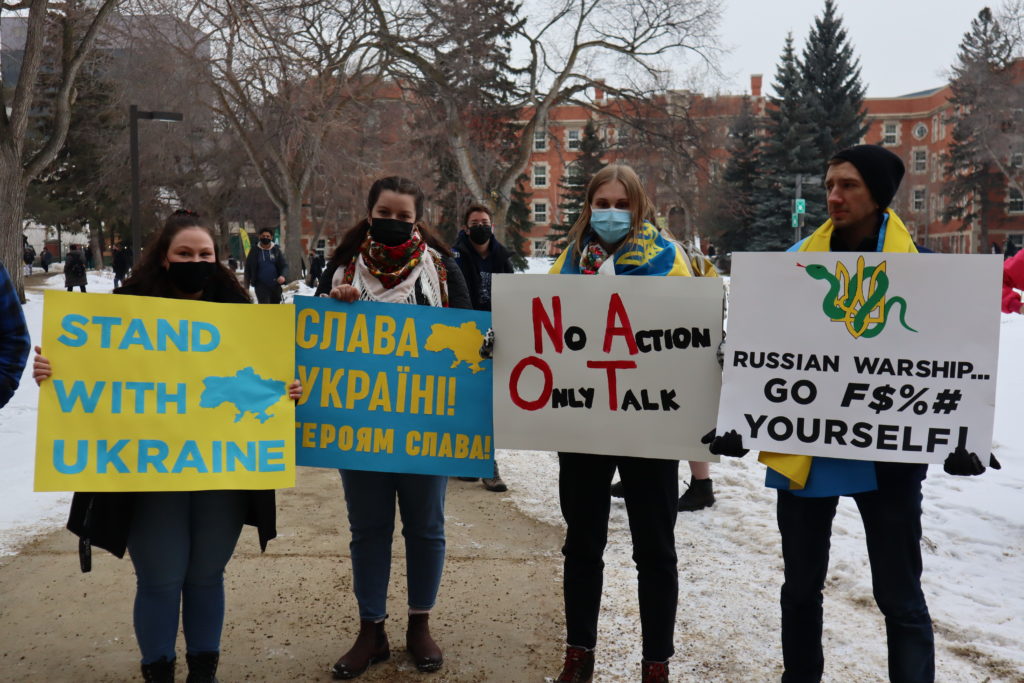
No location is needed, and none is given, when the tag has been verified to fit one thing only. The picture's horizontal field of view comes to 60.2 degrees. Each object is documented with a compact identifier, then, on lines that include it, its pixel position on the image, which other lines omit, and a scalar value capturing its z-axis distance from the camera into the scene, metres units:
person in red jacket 4.45
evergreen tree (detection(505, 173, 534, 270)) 44.22
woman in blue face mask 3.23
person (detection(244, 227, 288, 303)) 14.88
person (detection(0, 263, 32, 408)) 3.16
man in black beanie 2.81
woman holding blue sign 3.50
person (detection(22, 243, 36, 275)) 46.22
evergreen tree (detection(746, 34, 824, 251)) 45.66
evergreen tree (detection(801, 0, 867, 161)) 47.84
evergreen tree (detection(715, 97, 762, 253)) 49.47
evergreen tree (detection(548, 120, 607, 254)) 52.81
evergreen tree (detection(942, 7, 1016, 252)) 44.91
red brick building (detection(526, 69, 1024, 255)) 63.31
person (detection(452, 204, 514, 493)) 6.50
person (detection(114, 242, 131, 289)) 27.30
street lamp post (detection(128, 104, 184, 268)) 17.28
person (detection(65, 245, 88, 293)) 26.06
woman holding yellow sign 3.00
